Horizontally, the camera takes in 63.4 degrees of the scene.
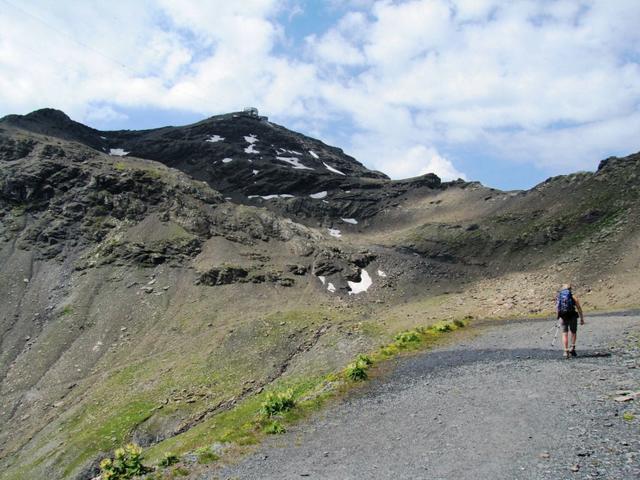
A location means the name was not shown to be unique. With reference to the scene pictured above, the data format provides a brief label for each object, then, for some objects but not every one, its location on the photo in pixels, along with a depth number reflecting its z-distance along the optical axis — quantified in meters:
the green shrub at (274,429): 17.23
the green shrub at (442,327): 34.88
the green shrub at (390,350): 27.91
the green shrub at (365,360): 24.36
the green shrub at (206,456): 15.75
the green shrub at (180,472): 15.01
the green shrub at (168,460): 16.53
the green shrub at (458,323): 37.30
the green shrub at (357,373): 22.41
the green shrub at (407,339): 30.03
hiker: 20.77
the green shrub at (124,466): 16.39
